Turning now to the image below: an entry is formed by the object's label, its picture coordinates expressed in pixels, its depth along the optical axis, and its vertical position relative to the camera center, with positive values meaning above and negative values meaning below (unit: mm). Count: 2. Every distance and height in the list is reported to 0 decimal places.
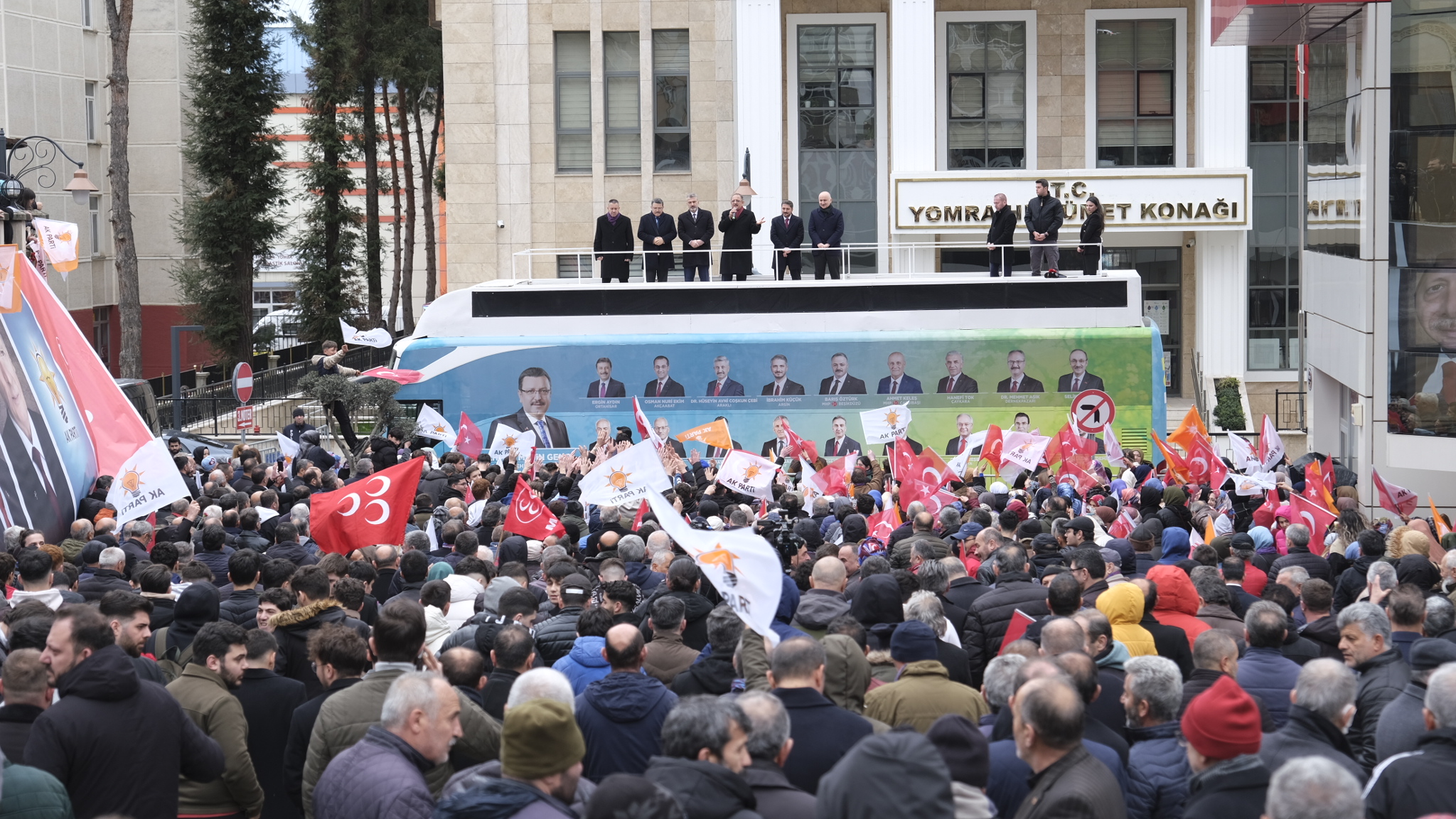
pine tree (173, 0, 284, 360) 42531 +4237
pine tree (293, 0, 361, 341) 46969 +3760
